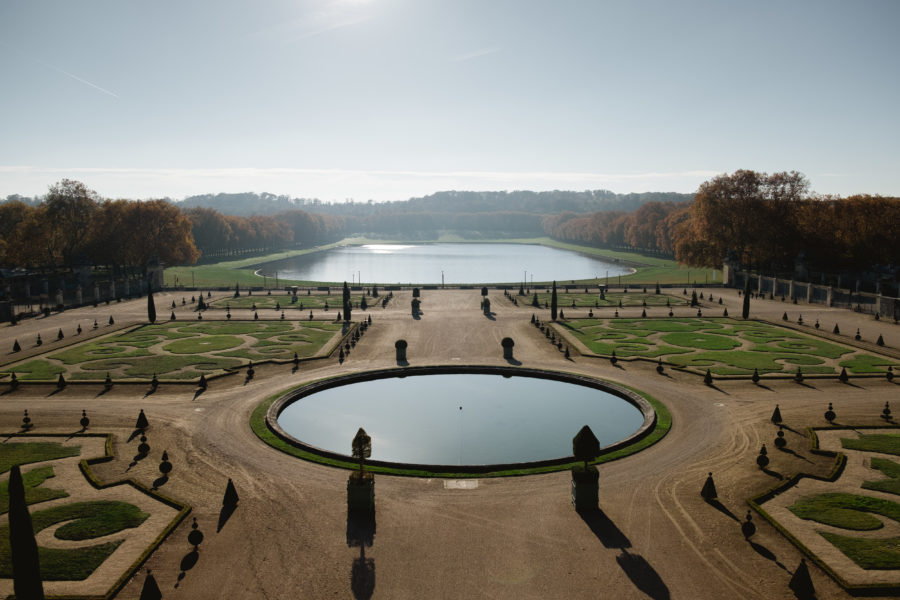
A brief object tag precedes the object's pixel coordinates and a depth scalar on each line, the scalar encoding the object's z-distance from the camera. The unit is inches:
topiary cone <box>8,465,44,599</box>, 511.2
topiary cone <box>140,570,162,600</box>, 658.8
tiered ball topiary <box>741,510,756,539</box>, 807.8
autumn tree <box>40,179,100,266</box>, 4069.9
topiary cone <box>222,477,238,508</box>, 915.4
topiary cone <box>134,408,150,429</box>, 1243.8
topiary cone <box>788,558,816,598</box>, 675.4
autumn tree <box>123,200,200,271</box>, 4340.6
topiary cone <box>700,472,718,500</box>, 922.7
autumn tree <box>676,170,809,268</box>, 4023.1
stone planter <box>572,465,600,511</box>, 894.4
